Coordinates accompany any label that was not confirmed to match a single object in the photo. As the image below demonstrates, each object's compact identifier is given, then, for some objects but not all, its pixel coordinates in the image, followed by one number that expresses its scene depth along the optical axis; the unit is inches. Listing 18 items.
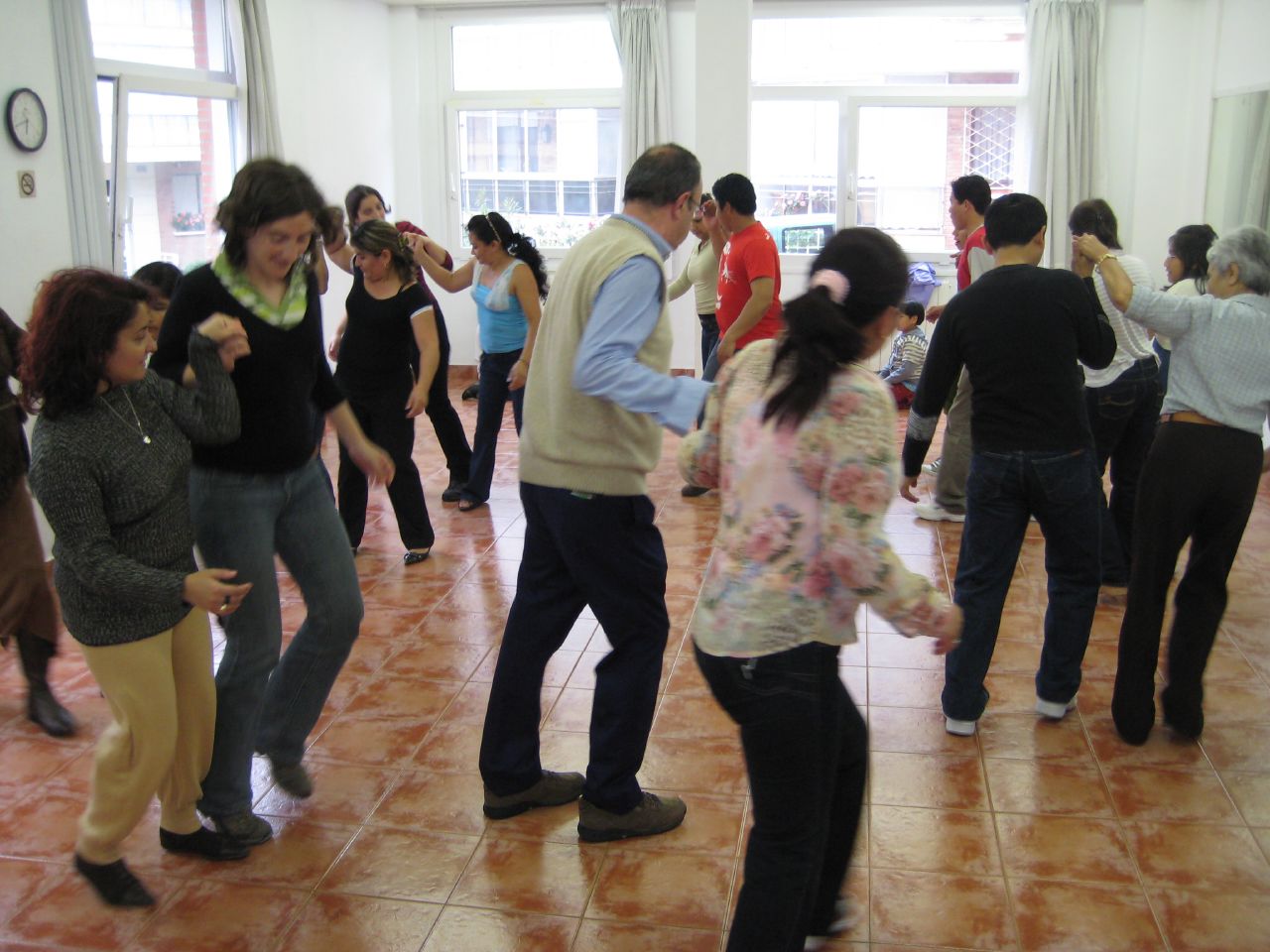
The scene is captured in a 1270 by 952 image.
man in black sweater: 119.0
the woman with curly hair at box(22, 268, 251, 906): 87.4
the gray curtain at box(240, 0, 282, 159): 286.4
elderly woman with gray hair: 117.5
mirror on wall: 272.8
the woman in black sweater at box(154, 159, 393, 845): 95.9
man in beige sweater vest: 93.3
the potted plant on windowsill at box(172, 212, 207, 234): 285.7
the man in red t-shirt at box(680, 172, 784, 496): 202.4
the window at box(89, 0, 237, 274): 255.8
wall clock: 187.5
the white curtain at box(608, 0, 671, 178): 352.2
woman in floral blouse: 71.9
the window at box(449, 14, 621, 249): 371.9
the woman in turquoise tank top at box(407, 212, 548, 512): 209.5
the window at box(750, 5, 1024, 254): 358.9
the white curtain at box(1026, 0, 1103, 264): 339.9
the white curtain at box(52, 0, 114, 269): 198.4
